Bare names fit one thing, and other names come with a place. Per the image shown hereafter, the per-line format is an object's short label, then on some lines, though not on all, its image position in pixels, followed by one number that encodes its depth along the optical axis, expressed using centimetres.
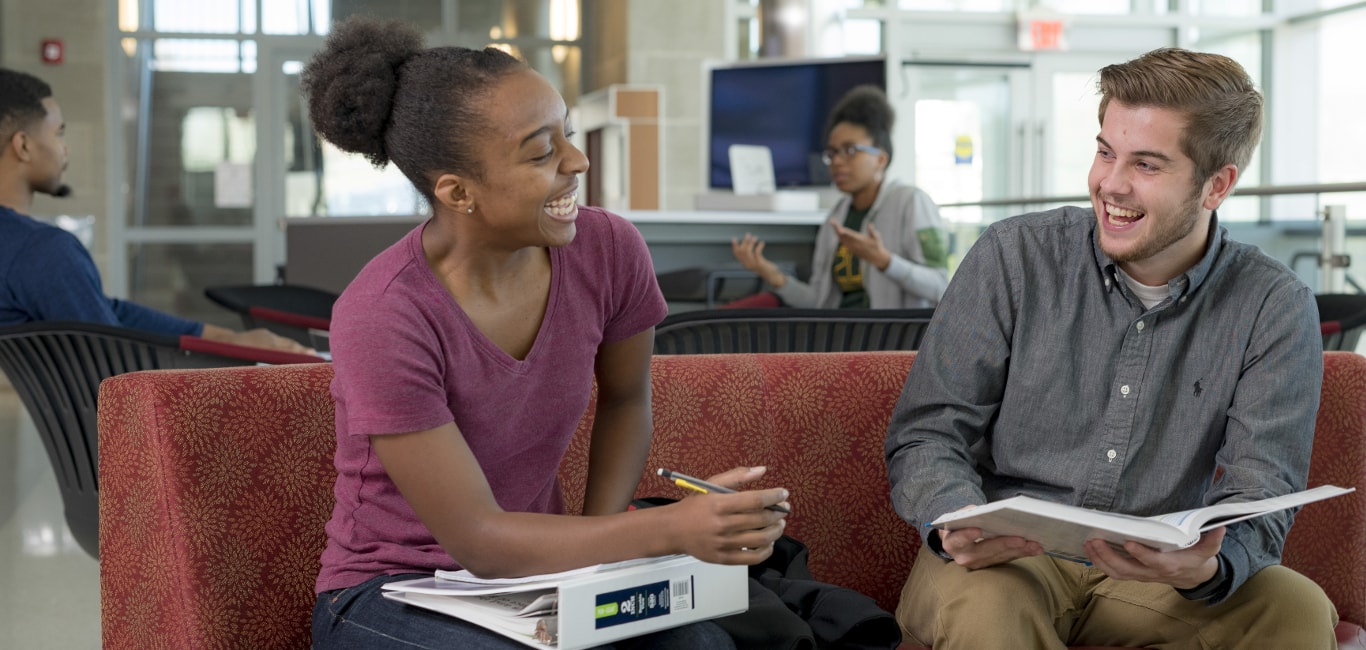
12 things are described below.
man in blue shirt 274
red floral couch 152
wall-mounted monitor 498
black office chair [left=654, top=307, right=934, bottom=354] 231
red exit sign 938
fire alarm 840
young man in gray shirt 161
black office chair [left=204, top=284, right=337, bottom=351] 330
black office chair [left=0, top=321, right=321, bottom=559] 230
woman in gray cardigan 351
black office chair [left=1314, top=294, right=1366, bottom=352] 245
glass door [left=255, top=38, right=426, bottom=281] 927
